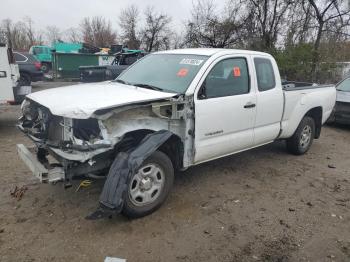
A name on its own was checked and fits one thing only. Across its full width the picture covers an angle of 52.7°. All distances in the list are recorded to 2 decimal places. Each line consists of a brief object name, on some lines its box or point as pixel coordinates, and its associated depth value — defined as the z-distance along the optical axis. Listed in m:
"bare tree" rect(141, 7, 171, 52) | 38.03
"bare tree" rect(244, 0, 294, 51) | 17.09
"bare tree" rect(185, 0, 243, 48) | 18.83
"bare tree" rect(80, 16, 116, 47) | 54.57
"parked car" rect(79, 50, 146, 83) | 12.85
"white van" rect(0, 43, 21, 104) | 7.23
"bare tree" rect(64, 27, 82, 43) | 61.78
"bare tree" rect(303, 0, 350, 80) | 15.41
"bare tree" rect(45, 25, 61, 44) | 68.59
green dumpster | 22.12
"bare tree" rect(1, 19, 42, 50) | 59.29
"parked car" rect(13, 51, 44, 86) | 16.64
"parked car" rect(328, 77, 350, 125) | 9.27
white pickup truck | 3.59
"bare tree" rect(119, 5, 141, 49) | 39.03
